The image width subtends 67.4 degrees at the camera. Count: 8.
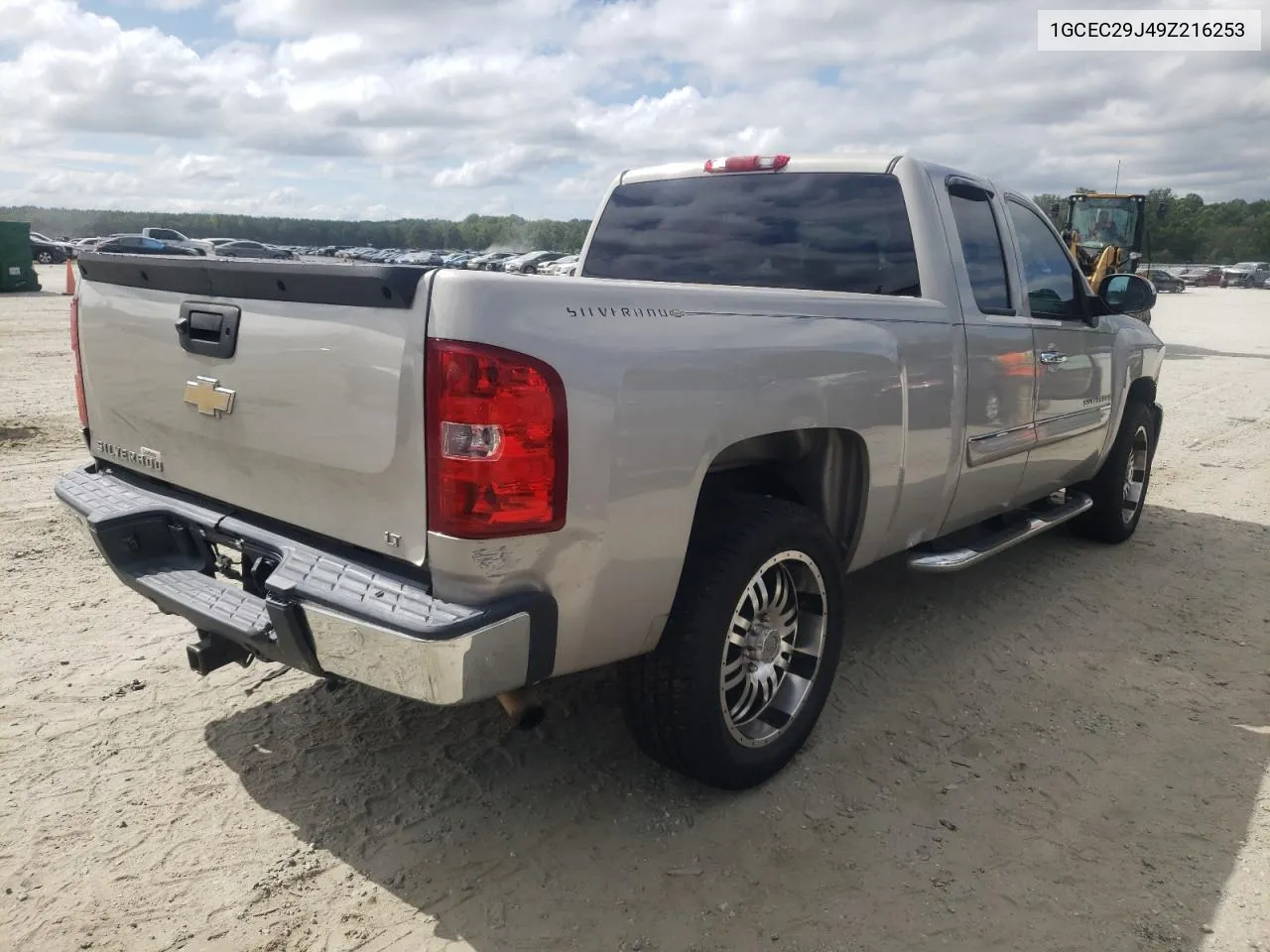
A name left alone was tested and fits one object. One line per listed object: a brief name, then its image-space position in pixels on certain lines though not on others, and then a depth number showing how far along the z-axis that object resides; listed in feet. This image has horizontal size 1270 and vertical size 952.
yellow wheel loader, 69.46
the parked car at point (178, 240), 108.05
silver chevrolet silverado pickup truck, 7.29
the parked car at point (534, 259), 119.32
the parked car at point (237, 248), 98.02
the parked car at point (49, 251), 135.36
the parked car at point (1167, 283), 153.63
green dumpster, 81.10
